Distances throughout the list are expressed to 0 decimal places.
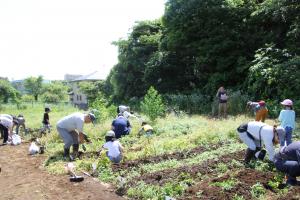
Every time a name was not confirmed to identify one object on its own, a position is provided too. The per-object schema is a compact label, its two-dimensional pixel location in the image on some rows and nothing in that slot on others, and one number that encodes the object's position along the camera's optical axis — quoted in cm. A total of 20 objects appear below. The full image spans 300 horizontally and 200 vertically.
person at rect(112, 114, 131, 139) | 955
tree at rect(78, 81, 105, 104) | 3201
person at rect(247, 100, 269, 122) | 832
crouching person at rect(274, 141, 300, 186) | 512
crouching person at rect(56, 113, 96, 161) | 788
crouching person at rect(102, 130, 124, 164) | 716
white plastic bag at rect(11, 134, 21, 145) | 1101
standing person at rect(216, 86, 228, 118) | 1265
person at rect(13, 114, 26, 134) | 1262
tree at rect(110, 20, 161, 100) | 2069
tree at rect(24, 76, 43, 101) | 5239
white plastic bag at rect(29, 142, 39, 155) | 922
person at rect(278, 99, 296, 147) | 714
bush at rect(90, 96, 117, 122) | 1223
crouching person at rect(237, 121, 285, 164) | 588
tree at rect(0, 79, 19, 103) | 3599
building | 4780
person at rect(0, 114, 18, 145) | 1094
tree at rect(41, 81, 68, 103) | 4999
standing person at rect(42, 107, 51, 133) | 1228
